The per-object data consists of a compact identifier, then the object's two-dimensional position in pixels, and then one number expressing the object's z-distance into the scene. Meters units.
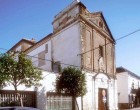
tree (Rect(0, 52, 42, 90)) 12.17
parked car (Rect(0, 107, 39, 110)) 7.38
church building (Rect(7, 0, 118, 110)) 21.28
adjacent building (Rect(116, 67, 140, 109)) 32.90
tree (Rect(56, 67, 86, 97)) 16.38
